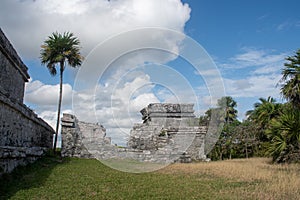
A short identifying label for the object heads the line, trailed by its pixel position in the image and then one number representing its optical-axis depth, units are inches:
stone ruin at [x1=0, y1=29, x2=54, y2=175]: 308.3
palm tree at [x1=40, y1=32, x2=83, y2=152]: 680.4
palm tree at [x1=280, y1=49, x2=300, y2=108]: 469.1
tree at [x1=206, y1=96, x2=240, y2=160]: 767.1
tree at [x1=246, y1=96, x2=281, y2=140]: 699.4
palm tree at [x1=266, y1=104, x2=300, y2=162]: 439.8
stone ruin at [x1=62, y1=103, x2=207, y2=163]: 601.0
